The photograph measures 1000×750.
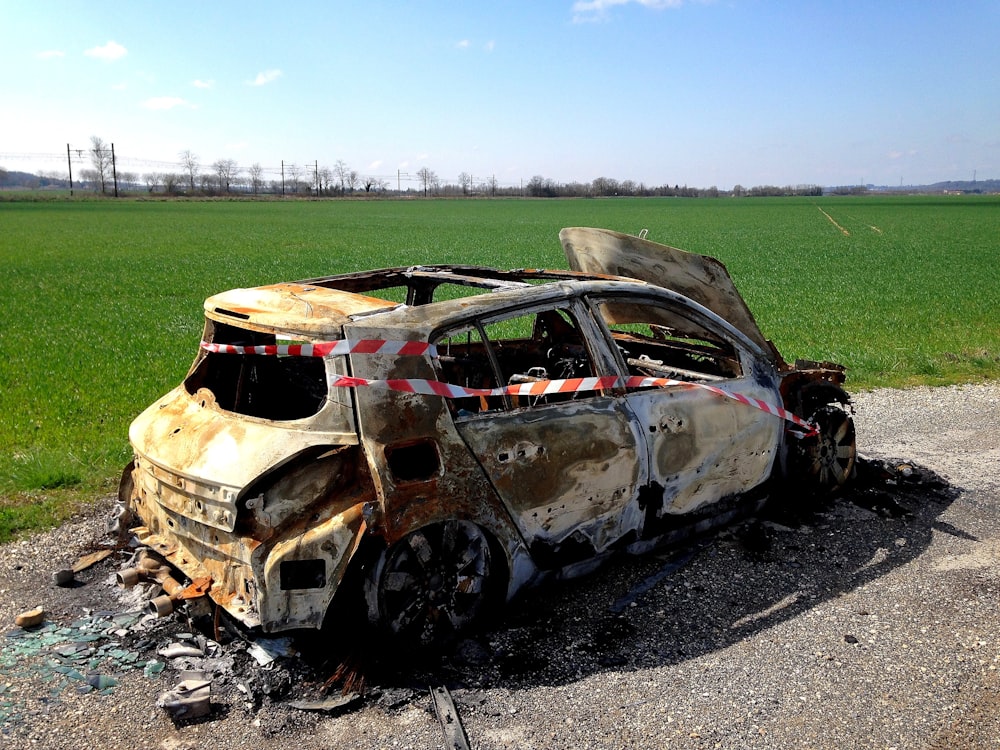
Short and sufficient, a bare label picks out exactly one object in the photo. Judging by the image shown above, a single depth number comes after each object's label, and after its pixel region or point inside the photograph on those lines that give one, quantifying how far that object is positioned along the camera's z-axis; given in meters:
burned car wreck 3.65
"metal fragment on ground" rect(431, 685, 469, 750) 3.34
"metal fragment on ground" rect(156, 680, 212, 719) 3.49
